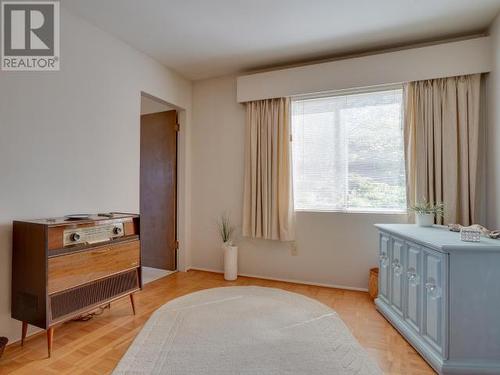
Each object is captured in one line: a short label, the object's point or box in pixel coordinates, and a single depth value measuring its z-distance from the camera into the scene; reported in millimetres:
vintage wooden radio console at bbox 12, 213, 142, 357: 1795
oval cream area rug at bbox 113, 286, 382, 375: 1673
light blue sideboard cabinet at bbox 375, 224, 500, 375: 1665
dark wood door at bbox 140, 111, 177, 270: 3834
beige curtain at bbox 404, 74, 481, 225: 2574
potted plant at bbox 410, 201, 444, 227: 2469
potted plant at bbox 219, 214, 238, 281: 3424
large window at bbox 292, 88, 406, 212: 2951
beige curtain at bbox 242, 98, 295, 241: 3295
